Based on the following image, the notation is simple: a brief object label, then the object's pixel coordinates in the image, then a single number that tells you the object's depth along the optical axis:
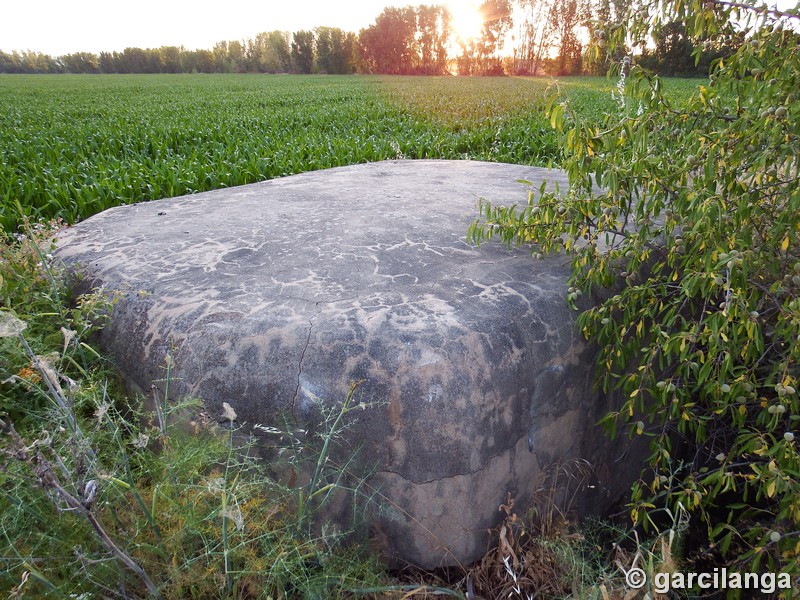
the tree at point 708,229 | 1.39
